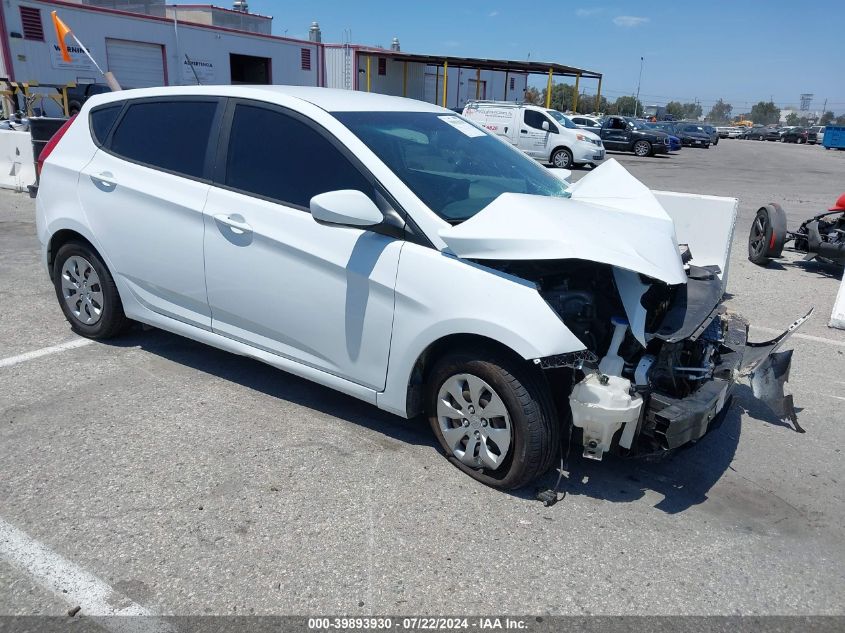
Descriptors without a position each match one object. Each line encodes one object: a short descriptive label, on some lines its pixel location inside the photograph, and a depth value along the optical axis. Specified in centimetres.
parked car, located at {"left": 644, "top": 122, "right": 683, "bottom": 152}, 3364
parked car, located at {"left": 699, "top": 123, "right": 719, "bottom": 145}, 4288
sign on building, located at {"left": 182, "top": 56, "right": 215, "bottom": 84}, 2977
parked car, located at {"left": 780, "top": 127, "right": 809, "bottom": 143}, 5609
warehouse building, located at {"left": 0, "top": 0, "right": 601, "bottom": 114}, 2372
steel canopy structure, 3291
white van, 2220
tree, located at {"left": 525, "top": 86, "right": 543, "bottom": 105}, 8778
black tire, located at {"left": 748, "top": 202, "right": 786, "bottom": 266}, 802
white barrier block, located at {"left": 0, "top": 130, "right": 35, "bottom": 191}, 1210
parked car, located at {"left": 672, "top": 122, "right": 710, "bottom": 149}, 4131
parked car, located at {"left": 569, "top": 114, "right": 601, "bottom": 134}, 3200
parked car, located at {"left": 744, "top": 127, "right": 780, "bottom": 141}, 5943
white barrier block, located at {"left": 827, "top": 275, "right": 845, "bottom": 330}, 611
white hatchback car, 312
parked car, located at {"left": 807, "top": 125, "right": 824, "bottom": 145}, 5556
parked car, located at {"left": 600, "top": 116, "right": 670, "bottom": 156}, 3073
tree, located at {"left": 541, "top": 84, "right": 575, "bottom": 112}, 9490
